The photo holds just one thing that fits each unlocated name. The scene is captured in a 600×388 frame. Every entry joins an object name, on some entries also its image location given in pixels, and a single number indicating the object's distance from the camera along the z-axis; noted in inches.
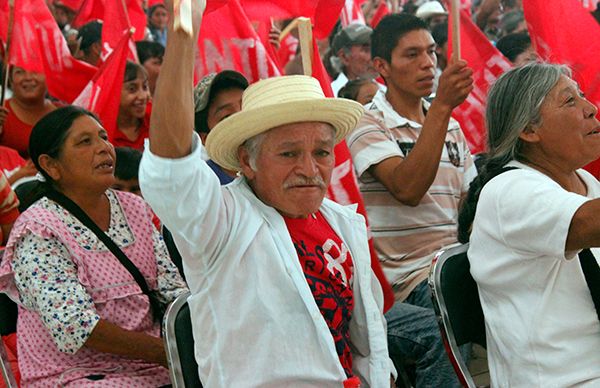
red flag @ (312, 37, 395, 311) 147.1
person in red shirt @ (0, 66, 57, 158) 227.9
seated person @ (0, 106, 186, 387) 118.8
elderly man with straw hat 95.4
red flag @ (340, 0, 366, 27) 283.8
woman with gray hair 101.1
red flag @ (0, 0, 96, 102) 221.5
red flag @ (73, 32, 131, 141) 196.7
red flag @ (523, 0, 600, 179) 167.3
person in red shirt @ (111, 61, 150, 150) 213.5
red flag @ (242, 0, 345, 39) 179.5
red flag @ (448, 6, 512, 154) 186.9
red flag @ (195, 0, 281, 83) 180.2
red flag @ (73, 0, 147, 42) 228.2
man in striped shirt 141.3
